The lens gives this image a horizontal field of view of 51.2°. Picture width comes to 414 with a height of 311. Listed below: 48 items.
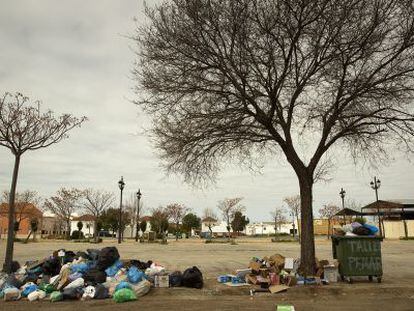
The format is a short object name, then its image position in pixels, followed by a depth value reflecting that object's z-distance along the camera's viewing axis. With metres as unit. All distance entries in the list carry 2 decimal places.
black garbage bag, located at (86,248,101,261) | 11.59
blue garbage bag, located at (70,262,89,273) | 10.80
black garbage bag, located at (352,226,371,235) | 11.70
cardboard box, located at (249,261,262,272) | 11.27
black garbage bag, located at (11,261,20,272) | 12.24
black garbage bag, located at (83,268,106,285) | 10.35
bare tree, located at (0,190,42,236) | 56.91
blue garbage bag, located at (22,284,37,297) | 9.89
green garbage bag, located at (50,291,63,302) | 9.48
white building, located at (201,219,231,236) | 127.25
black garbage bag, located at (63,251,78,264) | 12.13
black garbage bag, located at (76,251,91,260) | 12.02
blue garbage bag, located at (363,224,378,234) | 11.71
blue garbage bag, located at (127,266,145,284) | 10.14
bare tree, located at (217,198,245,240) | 73.06
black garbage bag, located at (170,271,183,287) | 10.61
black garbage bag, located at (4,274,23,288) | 10.27
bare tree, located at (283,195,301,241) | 69.94
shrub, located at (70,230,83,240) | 59.15
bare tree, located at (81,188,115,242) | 58.58
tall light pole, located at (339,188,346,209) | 50.92
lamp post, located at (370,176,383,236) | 47.25
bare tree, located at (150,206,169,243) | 70.06
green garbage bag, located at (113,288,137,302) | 9.26
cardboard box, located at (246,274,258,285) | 10.72
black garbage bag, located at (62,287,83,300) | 9.63
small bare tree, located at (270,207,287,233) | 91.25
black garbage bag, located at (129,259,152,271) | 11.69
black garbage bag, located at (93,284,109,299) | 9.59
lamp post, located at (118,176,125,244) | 40.00
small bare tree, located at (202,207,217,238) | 121.86
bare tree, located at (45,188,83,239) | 57.56
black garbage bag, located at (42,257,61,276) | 11.36
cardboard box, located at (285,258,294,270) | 11.65
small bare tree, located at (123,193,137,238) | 79.32
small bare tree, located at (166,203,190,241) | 77.12
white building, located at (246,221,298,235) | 130.90
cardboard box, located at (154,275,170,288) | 10.48
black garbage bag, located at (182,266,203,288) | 10.49
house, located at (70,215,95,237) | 98.30
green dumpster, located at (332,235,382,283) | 11.20
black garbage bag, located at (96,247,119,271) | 11.12
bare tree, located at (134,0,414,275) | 11.12
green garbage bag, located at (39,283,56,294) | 10.05
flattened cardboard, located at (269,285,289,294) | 9.99
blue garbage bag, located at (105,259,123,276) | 10.87
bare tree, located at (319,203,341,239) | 69.31
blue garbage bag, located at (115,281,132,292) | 9.67
